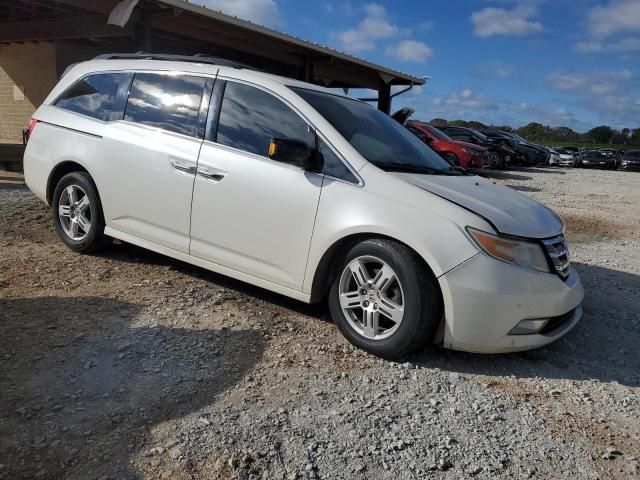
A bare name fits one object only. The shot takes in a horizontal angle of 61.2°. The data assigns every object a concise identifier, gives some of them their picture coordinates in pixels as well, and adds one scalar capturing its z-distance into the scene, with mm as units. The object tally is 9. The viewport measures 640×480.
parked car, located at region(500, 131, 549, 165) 24922
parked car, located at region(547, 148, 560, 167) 29781
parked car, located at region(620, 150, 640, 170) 31016
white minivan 3271
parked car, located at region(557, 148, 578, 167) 29812
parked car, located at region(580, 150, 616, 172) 31031
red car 17031
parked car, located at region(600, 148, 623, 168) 31422
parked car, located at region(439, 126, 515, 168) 22411
